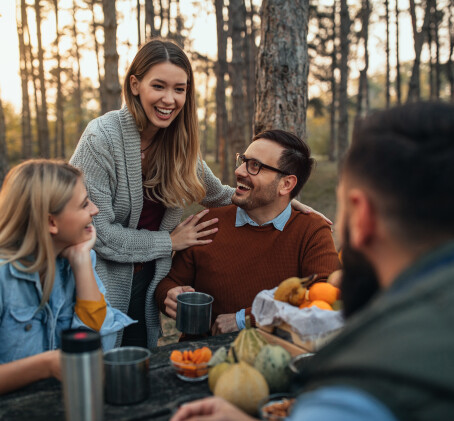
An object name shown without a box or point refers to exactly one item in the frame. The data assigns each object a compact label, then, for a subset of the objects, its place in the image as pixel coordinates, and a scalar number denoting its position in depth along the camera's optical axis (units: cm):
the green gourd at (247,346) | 181
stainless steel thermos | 140
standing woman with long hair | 300
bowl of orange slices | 188
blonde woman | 214
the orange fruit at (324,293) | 212
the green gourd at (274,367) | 175
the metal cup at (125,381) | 170
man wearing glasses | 317
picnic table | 165
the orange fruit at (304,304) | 214
